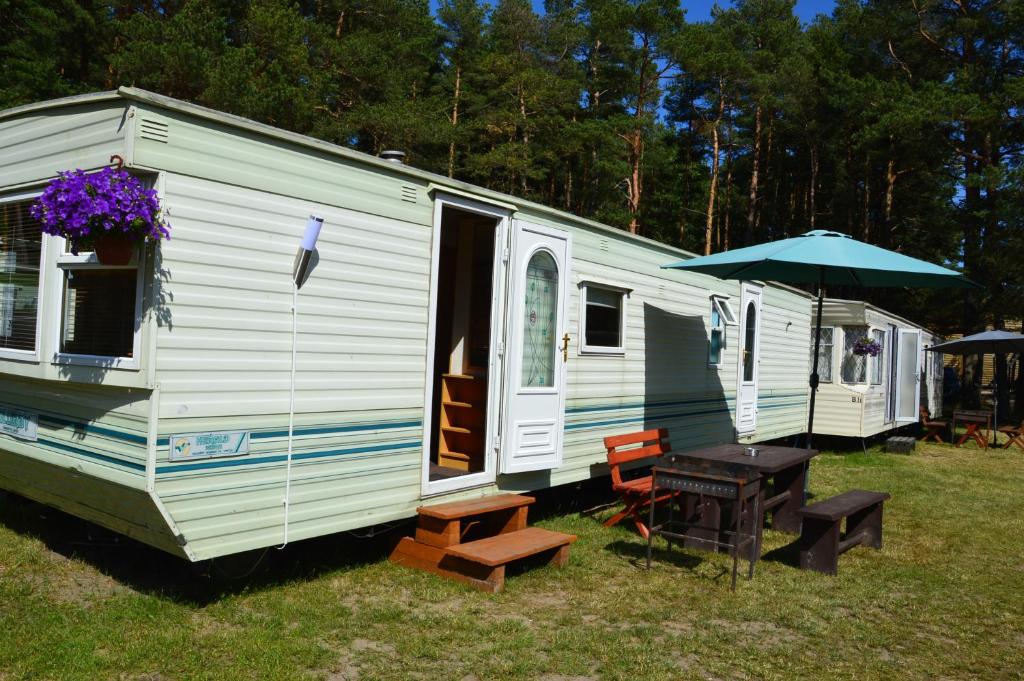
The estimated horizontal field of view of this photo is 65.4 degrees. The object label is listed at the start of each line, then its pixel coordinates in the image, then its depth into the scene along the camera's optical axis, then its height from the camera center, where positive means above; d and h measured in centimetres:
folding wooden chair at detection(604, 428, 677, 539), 683 -112
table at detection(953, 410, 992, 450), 1535 -99
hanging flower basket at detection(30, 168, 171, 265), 386 +57
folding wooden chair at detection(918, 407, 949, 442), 1608 -124
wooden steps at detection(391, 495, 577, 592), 513 -133
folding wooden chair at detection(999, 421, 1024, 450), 1545 -125
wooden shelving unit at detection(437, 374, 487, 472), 703 -67
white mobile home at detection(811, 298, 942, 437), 1300 -17
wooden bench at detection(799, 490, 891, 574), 582 -126
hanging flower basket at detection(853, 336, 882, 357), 1317 +30
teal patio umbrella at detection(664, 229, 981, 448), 668 +89
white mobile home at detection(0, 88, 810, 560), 416 -2
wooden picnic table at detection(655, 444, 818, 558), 601 -114
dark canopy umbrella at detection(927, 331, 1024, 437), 1504 +51
